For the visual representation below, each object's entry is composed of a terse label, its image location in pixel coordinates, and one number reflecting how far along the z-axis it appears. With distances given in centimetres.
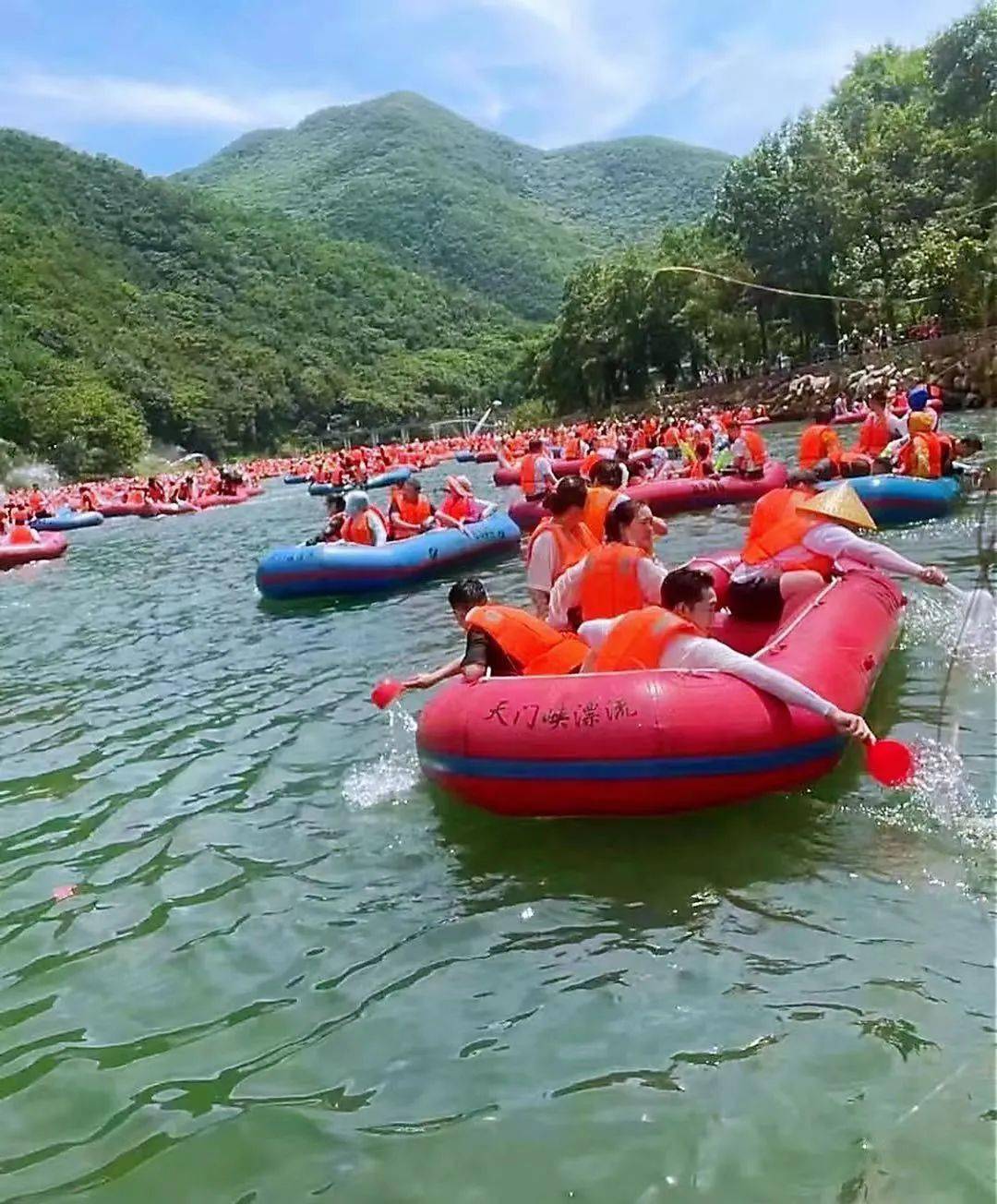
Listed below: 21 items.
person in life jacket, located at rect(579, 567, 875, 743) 524
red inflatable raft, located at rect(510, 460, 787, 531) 1592
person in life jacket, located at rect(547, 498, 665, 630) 615
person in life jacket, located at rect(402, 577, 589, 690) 582
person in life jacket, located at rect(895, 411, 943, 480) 1305
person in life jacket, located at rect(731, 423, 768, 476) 1634
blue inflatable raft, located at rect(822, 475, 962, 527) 1254
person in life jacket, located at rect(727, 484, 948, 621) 690
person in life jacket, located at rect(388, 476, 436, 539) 1352
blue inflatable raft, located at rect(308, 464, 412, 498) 3117
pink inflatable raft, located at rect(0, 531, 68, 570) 1925
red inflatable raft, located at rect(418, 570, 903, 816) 499
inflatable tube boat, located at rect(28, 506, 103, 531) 2727
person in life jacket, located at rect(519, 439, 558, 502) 1669
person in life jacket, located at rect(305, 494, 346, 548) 1288
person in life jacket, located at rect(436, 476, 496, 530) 1418
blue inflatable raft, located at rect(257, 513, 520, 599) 1188
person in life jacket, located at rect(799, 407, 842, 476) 1386
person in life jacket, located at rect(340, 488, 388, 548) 1248
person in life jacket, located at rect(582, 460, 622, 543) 793
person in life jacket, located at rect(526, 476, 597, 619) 706
